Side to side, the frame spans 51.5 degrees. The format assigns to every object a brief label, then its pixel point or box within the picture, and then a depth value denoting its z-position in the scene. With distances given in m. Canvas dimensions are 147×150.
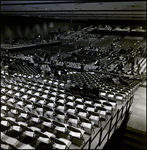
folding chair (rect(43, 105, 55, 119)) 5.79
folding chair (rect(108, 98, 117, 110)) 6.82
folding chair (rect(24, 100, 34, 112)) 6.28
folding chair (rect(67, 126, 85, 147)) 4.48
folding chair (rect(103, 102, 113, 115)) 6.38
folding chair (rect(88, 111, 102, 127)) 5.42
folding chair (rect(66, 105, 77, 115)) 6.07
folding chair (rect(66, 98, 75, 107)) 6.68
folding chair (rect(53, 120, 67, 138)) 4.77
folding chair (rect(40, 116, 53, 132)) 4.99
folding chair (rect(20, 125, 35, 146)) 4.50
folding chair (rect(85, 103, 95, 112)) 6.27
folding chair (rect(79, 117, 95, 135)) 4.98
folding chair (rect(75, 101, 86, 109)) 6.41
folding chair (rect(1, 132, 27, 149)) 4.11
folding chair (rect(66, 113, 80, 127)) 5.23
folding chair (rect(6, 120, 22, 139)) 4.71
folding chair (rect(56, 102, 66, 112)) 6.28
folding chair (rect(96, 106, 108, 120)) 5.84
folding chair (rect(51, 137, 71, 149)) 3.98
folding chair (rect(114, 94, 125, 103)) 7.43
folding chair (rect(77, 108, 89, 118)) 5.75
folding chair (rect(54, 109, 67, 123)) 5.54
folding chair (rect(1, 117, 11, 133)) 4.86
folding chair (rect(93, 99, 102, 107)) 6.72
